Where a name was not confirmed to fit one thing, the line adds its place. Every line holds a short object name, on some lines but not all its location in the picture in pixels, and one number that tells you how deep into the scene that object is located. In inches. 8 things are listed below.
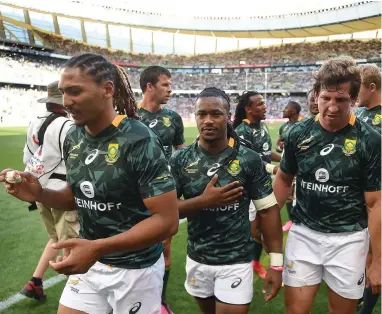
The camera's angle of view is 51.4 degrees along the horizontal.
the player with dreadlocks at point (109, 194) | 75.7
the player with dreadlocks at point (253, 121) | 218.5
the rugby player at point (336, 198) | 109.0
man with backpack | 151.7
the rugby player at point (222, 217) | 112.0
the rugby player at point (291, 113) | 292.4
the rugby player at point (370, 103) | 148.8
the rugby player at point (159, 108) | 204.1
